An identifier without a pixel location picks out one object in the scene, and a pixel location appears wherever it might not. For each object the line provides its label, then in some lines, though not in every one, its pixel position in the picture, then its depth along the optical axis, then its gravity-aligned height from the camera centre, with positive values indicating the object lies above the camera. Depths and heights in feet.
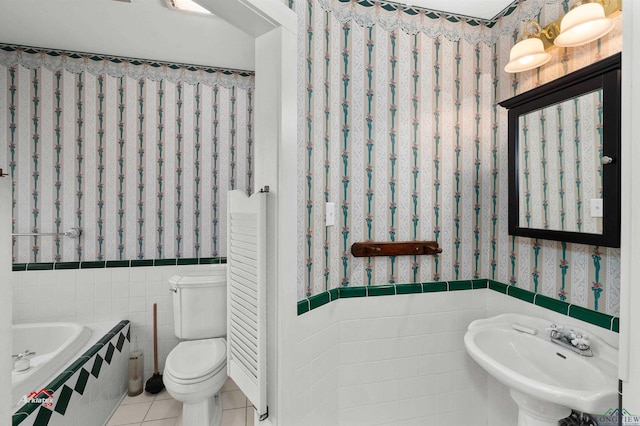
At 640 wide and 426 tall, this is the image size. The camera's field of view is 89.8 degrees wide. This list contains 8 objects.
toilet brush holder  7.64 -3.97
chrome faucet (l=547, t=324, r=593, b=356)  4.34 -1.81
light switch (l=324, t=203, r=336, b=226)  5.24 -0.07
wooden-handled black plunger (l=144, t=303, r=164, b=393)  7.67 -4.09
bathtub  4.87 -2.93
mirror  4.11 +0.77
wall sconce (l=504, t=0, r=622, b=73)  4.24 +2.55
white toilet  6.08 -3.08
